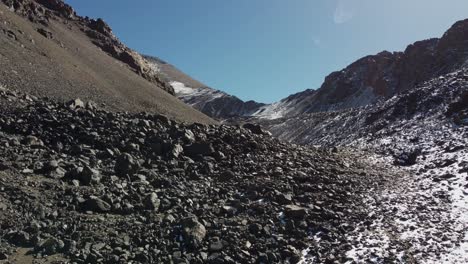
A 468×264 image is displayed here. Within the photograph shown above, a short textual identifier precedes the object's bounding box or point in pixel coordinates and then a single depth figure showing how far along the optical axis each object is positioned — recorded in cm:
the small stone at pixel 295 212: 1692
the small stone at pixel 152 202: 1536
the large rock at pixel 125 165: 1783
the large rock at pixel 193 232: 1372
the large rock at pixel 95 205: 1429
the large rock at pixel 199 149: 2197
